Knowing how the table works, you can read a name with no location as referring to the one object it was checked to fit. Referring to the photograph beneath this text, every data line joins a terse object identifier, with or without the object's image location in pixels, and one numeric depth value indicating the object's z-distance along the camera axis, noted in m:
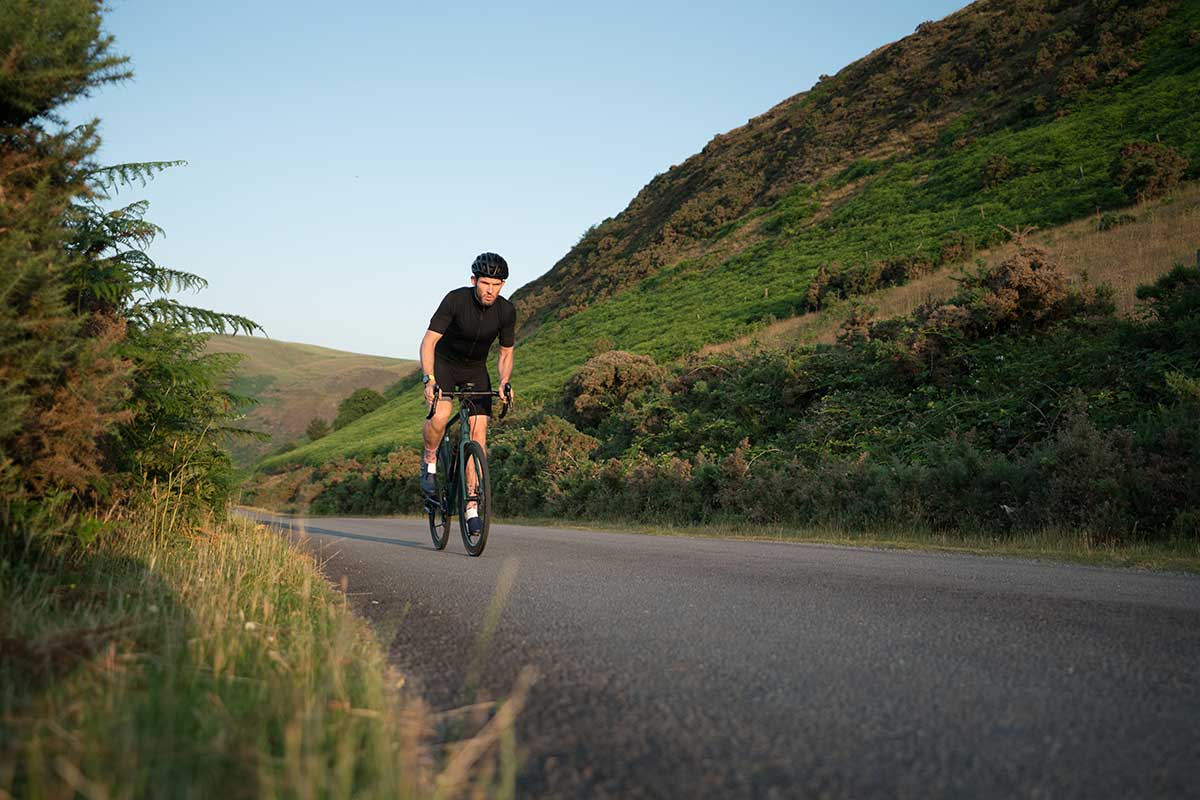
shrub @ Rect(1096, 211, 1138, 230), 23.11
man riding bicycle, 7.08
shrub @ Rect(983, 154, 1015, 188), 34.41
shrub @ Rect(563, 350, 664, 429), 22.45
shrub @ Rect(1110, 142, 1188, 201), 24.27
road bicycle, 7.02
